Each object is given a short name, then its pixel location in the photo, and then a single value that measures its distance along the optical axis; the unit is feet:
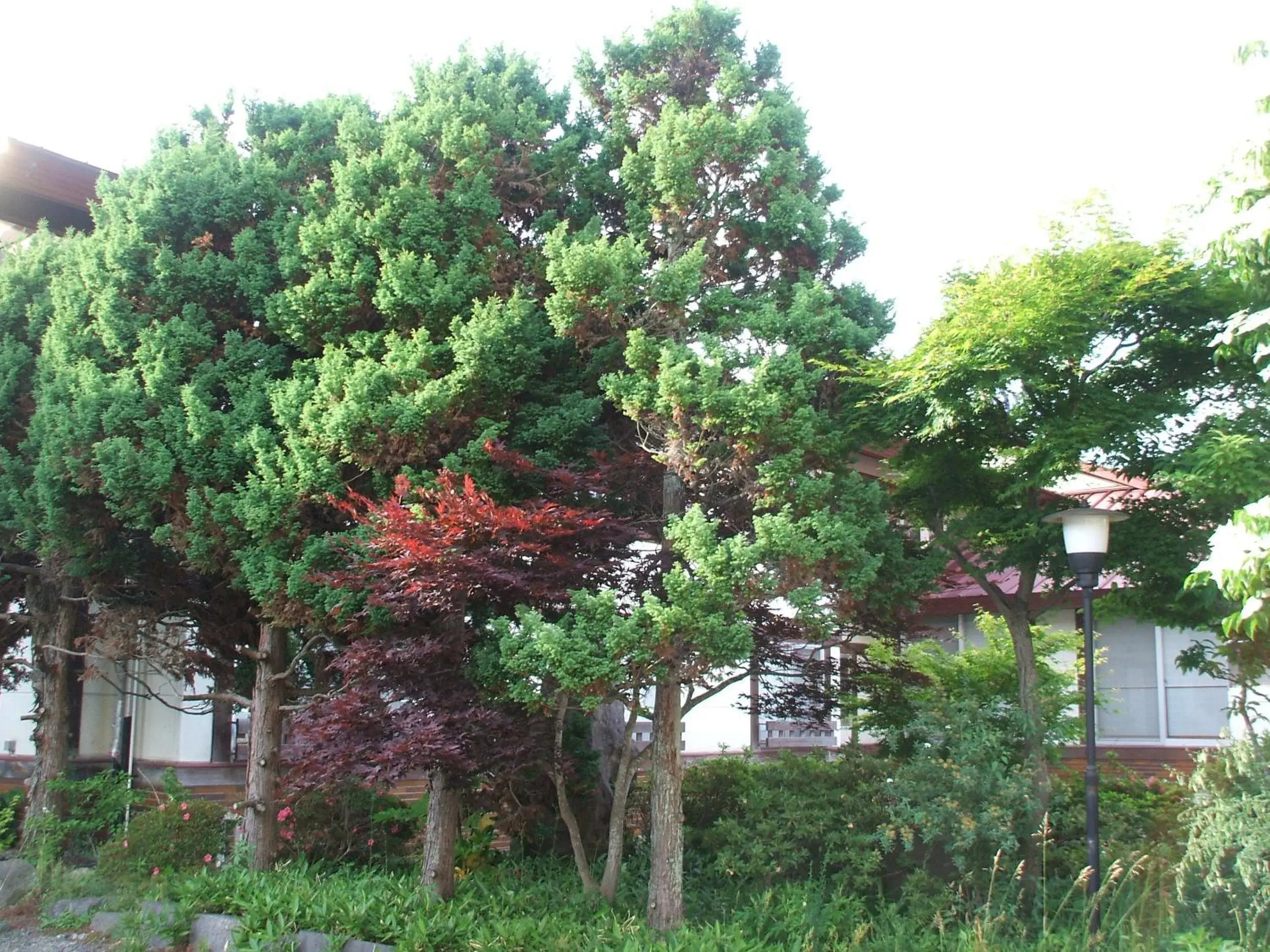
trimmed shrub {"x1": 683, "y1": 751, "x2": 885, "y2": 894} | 26.14
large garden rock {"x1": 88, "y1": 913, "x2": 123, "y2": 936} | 27.02
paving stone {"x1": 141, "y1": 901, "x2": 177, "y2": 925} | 25.58
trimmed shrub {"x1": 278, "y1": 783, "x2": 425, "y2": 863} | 32.60
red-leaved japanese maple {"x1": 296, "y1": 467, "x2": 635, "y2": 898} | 23.99
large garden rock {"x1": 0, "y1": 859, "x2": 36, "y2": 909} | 30.32
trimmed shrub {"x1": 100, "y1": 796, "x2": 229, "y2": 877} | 30.53
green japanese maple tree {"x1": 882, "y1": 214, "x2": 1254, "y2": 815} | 24.20
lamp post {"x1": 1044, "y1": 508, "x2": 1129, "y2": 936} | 22.80
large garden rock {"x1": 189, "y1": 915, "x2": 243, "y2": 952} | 24.39
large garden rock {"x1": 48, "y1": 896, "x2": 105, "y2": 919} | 28.60
